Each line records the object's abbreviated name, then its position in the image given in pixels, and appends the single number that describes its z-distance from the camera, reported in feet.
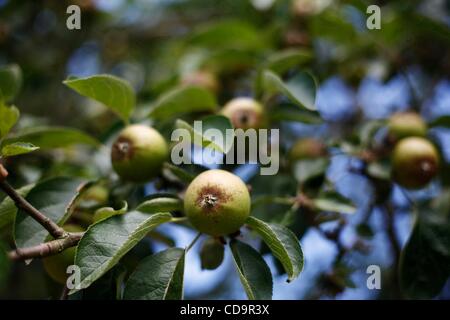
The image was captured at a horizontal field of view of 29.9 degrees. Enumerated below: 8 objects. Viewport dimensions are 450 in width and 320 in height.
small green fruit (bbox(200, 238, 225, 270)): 1.35
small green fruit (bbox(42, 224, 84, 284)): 1.32
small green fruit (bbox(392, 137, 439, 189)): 1.51
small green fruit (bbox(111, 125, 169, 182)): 1.41
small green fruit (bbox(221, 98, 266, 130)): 1.53
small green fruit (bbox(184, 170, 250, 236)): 1.25
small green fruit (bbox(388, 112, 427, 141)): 1.59
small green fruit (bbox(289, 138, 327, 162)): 1.61
